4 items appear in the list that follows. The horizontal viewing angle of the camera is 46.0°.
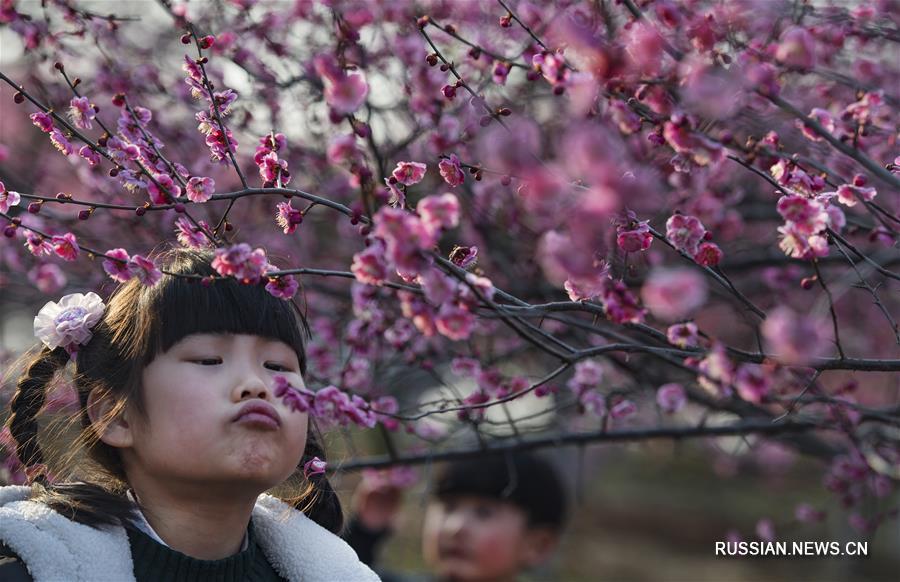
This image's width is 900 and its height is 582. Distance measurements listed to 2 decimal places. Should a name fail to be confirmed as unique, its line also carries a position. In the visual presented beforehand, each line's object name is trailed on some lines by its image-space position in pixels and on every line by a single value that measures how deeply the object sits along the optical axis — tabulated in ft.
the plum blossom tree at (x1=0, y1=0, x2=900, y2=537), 5.07
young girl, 6.73
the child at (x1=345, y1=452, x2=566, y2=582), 12.94
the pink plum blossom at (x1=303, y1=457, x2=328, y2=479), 7.51
